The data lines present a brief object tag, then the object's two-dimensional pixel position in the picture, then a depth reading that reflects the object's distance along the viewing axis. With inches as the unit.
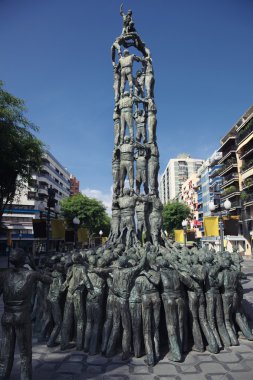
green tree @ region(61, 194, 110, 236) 1854.1
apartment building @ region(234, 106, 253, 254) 1494.8
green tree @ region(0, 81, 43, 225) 751.7
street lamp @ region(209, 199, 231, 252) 543.8
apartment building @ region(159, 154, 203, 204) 4293.8
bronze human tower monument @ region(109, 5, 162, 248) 460.4
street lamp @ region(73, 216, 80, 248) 691.0
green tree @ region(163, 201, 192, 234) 2085.4
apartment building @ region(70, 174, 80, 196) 3556.4
